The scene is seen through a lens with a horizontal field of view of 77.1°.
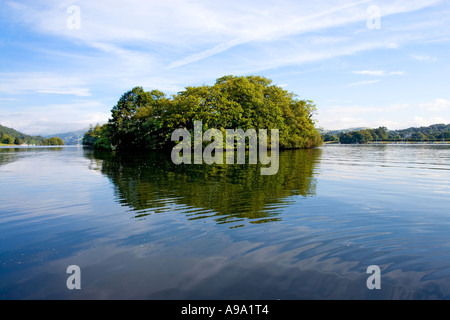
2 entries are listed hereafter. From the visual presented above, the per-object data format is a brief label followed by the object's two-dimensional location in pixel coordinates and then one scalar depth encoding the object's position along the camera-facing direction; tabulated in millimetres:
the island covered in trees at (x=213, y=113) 65875
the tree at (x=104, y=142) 102188
